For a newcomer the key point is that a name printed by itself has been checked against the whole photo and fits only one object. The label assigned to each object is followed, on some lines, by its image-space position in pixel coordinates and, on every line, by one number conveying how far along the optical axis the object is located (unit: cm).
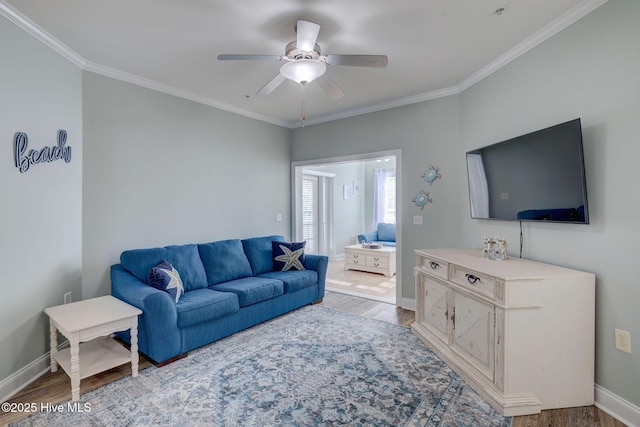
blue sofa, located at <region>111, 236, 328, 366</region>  257
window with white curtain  798
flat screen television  209
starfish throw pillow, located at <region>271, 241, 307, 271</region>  414
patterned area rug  194
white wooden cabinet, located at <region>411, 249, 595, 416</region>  199
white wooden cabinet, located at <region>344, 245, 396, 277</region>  588
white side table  211
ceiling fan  216
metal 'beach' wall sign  222
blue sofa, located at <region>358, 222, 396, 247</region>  702
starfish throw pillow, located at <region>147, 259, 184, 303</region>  279
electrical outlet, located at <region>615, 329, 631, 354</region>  189
